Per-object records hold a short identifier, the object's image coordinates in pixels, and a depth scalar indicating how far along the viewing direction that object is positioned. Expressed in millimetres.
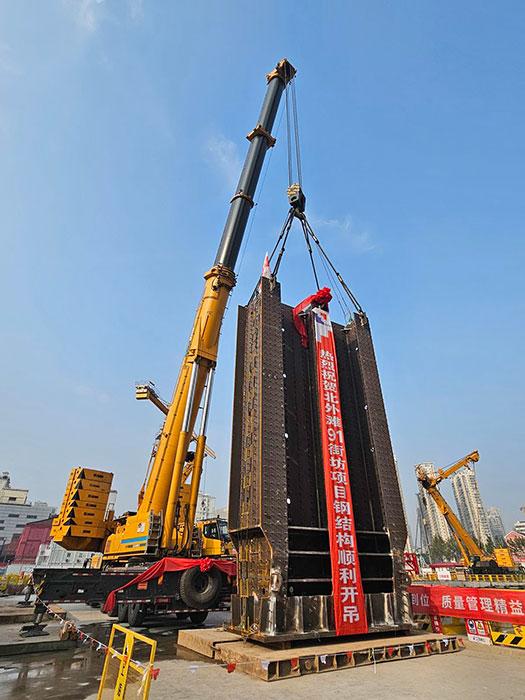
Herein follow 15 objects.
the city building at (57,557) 58000
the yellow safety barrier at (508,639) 8257
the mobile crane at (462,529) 31500
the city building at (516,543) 62825
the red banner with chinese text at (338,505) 7746
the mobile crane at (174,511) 10844
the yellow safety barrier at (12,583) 24922
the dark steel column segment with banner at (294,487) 7535
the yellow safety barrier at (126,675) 3830
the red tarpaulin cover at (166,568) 10742
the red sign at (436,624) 10383
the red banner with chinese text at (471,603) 8438
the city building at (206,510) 58094
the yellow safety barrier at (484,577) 27812
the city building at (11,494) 96375
